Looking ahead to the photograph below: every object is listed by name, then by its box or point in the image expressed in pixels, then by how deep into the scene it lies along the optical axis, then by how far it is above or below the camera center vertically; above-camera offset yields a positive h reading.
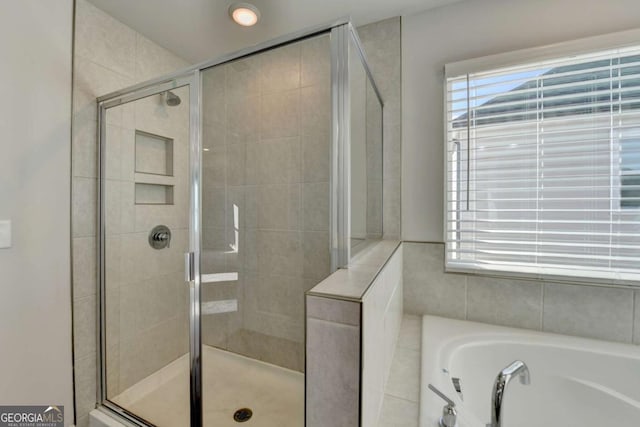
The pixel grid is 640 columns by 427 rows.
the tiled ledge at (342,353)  0.55 -0.32
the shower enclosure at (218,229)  1.25 -0.11
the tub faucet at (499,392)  0.65 -0.47
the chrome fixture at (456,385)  0.85 -0.59
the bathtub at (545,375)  0.96 -0.66
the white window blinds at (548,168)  1.07 +0.20
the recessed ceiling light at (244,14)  1.33 +1.07
